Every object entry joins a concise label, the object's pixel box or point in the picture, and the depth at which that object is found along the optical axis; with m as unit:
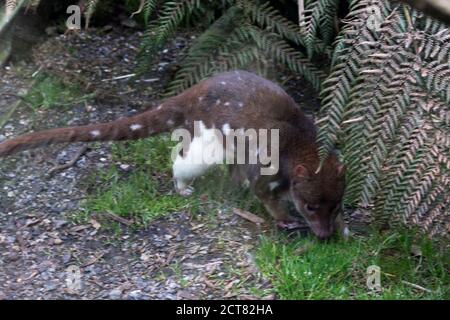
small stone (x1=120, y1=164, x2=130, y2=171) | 4.33
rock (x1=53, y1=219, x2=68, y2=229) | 3.96
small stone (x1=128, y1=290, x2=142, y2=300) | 3.51
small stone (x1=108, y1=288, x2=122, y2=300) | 3.52
